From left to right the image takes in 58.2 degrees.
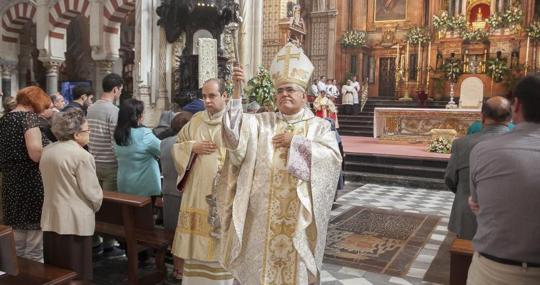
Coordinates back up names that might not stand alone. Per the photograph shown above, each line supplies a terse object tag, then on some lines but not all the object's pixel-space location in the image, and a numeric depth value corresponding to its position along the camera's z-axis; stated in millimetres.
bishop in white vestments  2922
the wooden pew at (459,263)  3055
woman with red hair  3508
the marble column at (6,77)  14688
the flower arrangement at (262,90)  7386
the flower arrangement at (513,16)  17656
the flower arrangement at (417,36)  19344
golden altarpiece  18188
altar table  13023
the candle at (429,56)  19688
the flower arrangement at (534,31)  17391
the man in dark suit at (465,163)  3701
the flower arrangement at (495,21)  17906
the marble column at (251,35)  12016
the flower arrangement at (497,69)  17391
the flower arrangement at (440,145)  11406
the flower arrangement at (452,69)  18500
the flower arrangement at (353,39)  20266
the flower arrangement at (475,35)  18234
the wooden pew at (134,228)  3887
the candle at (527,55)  17653
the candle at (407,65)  19906
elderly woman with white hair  3182
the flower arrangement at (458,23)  18438
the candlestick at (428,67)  19362
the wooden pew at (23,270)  2371
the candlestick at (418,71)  19656
